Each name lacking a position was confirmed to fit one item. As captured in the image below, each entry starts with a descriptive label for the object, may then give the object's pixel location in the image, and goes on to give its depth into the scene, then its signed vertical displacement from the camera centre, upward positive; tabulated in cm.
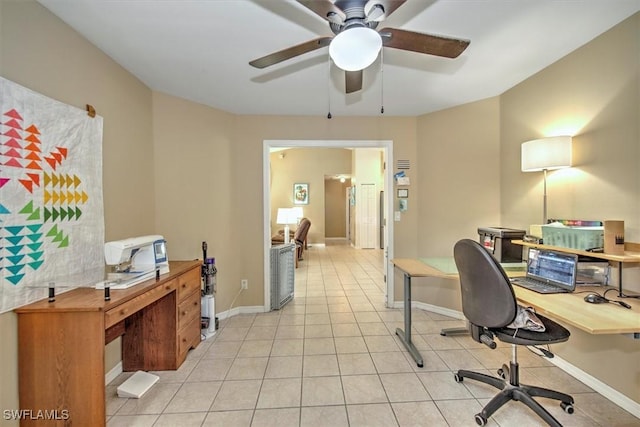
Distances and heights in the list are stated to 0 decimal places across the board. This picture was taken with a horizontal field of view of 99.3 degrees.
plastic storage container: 176 -21
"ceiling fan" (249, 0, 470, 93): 120 +88
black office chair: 155 -69
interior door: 838 -27
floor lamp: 203 +41
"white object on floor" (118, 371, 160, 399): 190 -127
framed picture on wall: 939 +52
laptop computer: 177 -46
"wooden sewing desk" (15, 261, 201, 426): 142 -78
